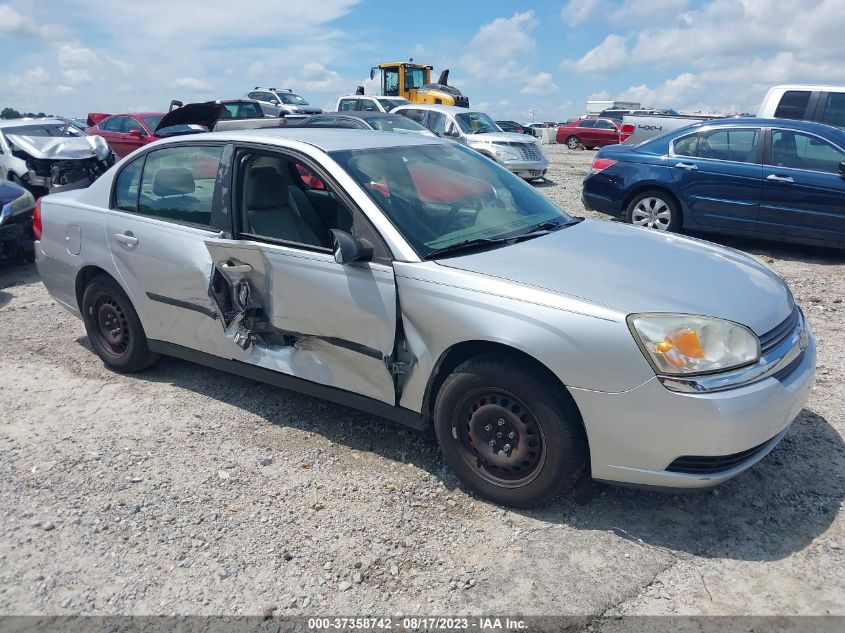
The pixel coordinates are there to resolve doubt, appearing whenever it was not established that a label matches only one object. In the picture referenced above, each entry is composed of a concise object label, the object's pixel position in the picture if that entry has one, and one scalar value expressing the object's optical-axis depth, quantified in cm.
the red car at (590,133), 3036
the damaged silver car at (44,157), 1191
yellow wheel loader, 2703
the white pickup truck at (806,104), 962
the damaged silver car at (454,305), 273
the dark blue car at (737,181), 732
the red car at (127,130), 1645
